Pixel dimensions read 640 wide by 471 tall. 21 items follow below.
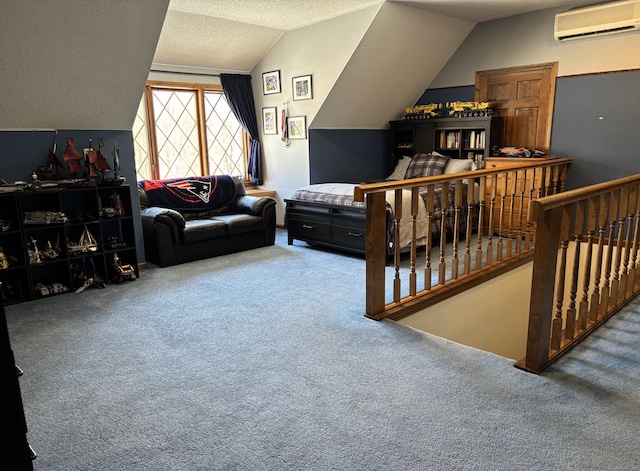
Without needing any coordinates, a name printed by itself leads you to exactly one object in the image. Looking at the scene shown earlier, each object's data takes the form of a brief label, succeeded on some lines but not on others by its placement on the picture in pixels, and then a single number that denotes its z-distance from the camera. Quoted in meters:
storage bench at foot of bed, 4.84
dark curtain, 6.43
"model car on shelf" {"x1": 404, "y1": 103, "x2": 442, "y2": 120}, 6.39
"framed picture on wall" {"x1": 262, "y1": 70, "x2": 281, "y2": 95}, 6.30
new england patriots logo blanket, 5.23
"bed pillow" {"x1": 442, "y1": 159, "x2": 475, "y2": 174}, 5.82
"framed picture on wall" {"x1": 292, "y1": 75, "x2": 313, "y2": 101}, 5.91
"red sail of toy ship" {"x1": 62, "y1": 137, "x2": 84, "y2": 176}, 4.01
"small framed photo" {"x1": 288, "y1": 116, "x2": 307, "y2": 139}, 6.13
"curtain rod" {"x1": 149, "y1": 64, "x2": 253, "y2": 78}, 5.83
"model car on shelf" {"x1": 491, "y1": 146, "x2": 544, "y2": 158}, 5.49
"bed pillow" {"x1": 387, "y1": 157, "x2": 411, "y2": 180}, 6.44
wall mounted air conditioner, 4.72
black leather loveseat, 4.72
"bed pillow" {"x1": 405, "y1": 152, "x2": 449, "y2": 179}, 5.96
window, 5.86
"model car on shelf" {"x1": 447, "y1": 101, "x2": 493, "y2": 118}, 5.88
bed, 4.71
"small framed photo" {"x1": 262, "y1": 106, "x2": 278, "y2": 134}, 6.48
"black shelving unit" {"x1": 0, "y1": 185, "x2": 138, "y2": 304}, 3.79
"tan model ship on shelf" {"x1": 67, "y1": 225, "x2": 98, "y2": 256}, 4.05
